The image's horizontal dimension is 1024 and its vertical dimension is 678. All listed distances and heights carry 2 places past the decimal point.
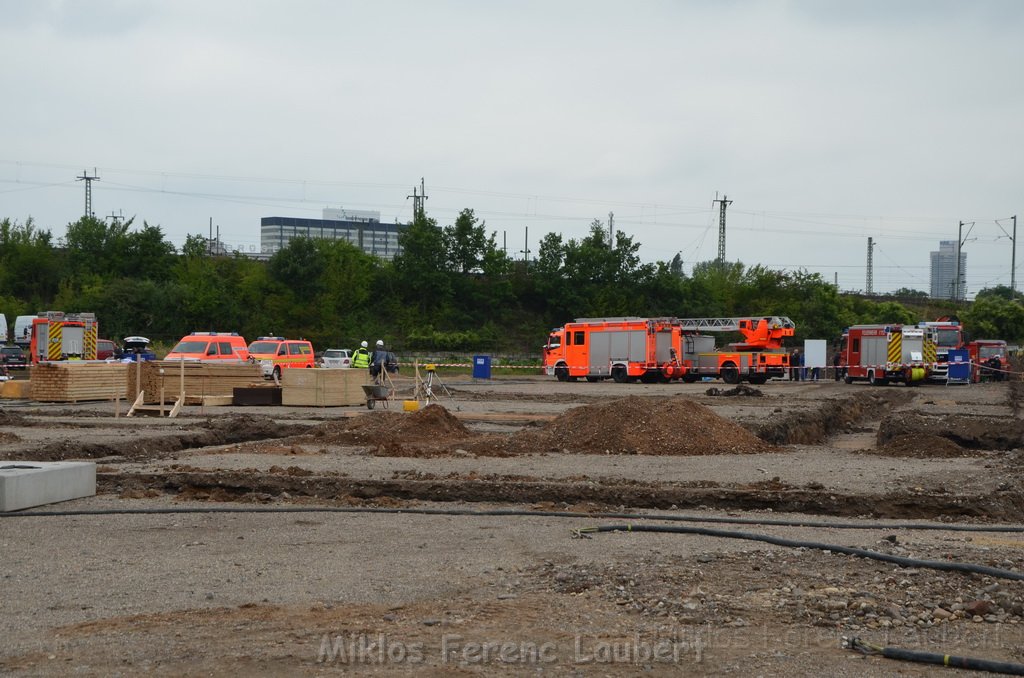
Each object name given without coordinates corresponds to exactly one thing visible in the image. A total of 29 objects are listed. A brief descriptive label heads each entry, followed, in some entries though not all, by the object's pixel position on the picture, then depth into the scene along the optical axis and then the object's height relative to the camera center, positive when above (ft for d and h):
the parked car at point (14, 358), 149.32 -3.98
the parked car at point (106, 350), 168.14 -2.88
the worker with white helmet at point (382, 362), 96.27 -2.45
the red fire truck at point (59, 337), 140.05 -0.75
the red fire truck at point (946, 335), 181.92 +1.15
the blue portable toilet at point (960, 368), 168.86 -4.16
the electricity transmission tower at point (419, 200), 284.61 +36.40
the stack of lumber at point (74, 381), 99.50 -4.63
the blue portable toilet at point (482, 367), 163.63 -4.73
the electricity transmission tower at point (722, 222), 277.64 +30.47
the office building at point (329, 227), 574.56 +59.76
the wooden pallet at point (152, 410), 82.89 -6.06
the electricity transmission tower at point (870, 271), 377.85 +24.96
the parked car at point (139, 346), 153.89 -2.25
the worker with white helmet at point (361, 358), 106.22 -2.32
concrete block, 37.83 -5.62
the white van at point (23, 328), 194.93 +0.53
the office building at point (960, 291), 344.59 +18.78
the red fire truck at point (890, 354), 167.94 -2.05
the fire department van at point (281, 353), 132.16 -2.43
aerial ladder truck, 165.89 -2.54
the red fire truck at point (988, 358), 180.24 -2.86
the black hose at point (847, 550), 26.99 -5.85
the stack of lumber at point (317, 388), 97.96 -4.92
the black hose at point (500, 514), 35.96 -6.31
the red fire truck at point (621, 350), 165.58 -1.94
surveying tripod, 90.87 -4.56
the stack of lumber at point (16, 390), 104.47 -5.79
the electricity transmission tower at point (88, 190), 284.20 +38.00
